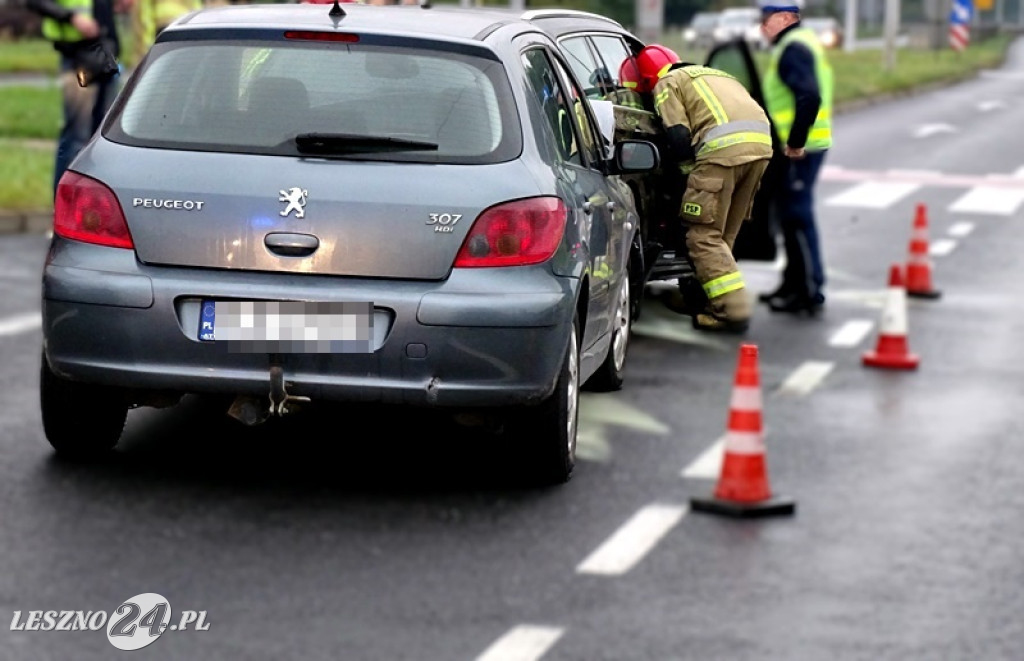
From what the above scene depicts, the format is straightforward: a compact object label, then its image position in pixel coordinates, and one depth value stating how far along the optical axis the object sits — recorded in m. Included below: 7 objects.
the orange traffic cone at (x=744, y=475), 9.00
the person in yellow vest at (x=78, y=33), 12.64
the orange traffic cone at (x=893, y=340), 13.27
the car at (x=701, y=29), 81.44
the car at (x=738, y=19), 78.62
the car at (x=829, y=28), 77.06
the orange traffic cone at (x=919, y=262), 16.52
